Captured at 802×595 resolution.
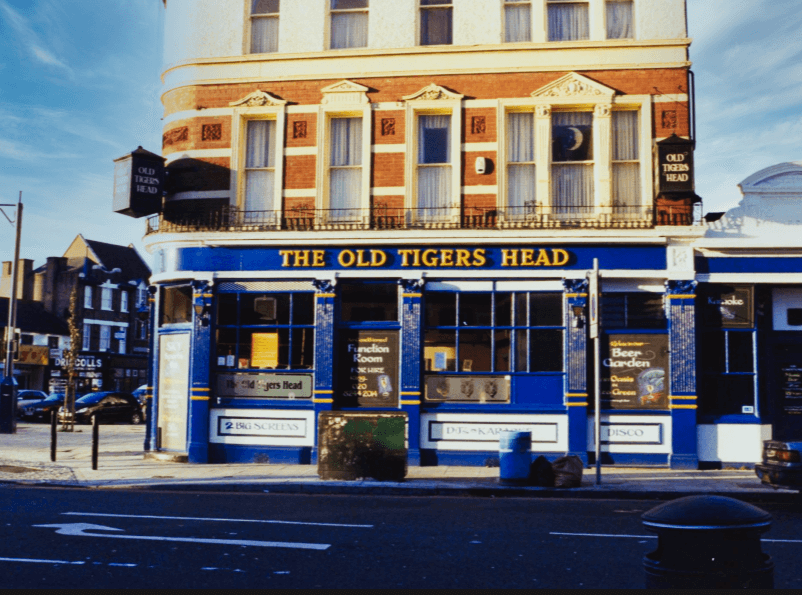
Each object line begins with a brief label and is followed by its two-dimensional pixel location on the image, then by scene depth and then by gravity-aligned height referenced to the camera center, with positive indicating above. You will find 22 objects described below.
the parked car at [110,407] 32.50 -1.51
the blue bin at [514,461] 13.12 -1.38
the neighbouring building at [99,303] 59.94 +5.04
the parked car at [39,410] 33.78 -1.70
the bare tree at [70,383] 27.96 -0.50
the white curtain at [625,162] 16.69 +4.38
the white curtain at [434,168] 16.98 +4.29
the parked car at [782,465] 10.81 -1.15
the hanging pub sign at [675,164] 15.86 +4.12
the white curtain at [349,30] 17.70 +7.42
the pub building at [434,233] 16.06 +2.81
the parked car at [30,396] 39.84 -1.32
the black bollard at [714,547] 3.96 -0.83
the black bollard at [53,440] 16.72 -1.46
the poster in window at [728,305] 16.12 +1.43
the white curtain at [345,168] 17.30 +4.34
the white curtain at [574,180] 16.80 +4.03
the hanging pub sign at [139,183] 16.97 +3.90
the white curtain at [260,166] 17.56 +4.43
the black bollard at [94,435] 15.07 -1.21
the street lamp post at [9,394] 24.47 -0.77
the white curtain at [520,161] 16.89 +4.41
